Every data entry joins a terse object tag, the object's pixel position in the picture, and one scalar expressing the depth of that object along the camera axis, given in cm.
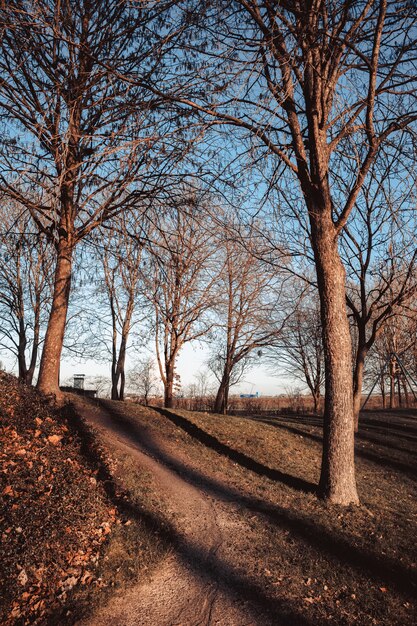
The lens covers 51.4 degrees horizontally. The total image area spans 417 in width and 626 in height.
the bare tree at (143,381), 3904
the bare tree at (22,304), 2092
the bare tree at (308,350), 2036
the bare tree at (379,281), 1295
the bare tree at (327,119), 707
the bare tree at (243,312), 1959
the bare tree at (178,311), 1695
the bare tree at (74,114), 718
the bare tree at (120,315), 2064
